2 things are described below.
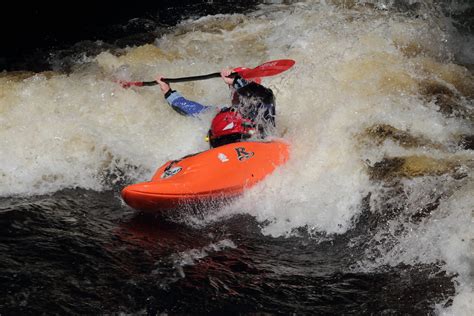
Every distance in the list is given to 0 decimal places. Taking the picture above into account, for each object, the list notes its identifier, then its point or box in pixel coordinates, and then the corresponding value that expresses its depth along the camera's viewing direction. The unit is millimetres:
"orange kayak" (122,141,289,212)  8625
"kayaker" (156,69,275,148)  10156
